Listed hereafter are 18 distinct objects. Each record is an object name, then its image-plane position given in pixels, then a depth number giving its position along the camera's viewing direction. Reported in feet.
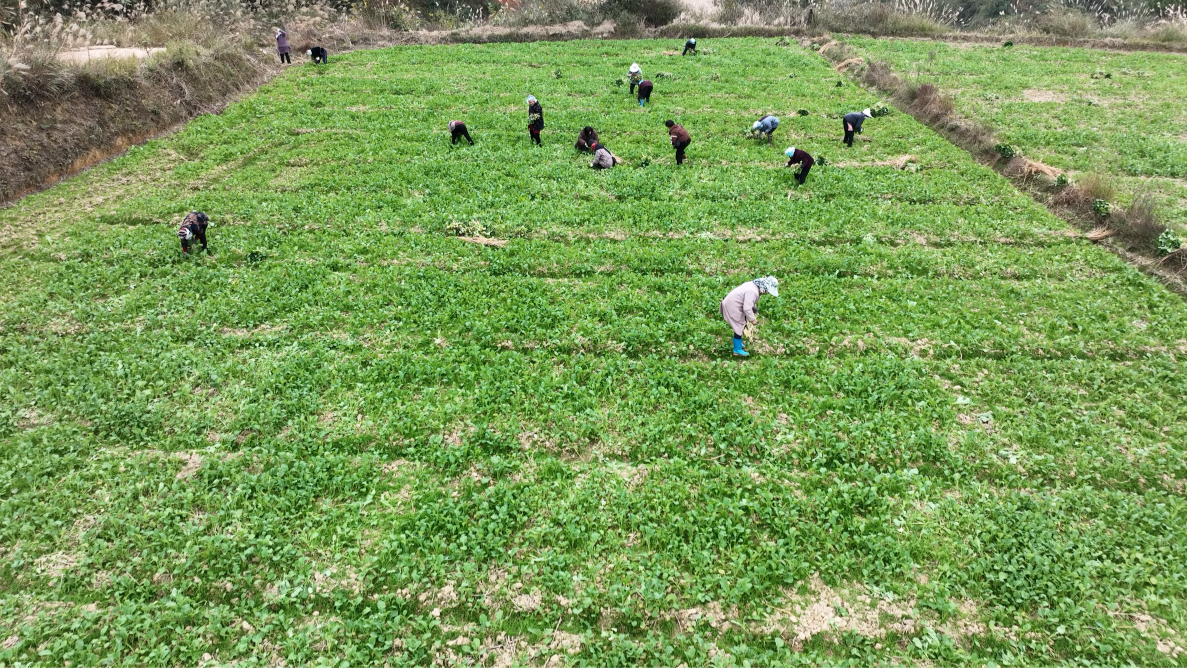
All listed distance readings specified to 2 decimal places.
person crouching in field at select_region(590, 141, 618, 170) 59.00
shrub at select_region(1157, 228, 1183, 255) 42.68
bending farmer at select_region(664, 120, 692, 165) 59.21
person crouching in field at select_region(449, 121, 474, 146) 64.23
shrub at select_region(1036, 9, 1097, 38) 116.16
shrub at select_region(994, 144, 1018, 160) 59.72
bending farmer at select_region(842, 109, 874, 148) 64.54
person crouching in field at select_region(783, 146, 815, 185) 54.85
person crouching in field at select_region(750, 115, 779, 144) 65.41
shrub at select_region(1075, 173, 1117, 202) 50.75
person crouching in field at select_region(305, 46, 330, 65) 96.55
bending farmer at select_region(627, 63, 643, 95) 81.61
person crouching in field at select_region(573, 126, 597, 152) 62.59
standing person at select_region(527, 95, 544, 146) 63.93
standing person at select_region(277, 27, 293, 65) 93.09
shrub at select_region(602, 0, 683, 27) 128.26
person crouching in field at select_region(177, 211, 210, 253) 41.92
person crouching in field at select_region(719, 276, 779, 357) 33.17
